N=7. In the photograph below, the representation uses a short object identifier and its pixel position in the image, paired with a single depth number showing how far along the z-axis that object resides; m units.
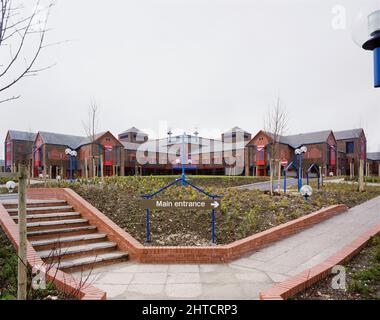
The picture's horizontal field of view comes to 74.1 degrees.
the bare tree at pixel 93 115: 17.82
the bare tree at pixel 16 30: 3.16
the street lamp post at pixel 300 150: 17.96
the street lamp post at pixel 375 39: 3.12
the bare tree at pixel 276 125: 14.68
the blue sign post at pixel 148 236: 6.16
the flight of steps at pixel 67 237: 5.29
